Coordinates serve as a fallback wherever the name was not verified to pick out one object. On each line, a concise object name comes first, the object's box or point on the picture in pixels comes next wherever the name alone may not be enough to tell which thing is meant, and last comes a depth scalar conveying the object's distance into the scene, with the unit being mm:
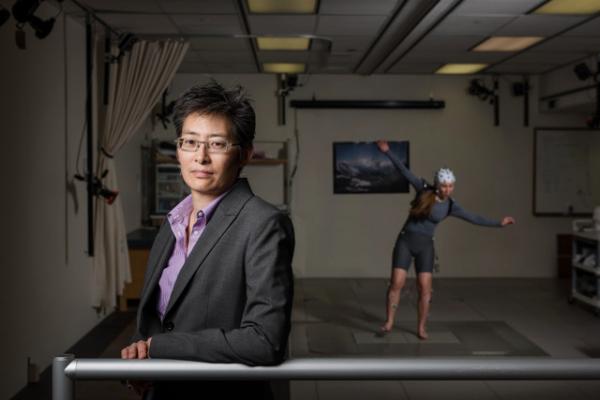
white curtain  5301
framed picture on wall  8789
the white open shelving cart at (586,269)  6609
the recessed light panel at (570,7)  4809
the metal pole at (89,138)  5152
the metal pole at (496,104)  8711
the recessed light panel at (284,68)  7993
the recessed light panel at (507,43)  6230
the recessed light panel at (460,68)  7943
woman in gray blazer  1251
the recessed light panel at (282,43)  6406
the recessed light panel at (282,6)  4902
